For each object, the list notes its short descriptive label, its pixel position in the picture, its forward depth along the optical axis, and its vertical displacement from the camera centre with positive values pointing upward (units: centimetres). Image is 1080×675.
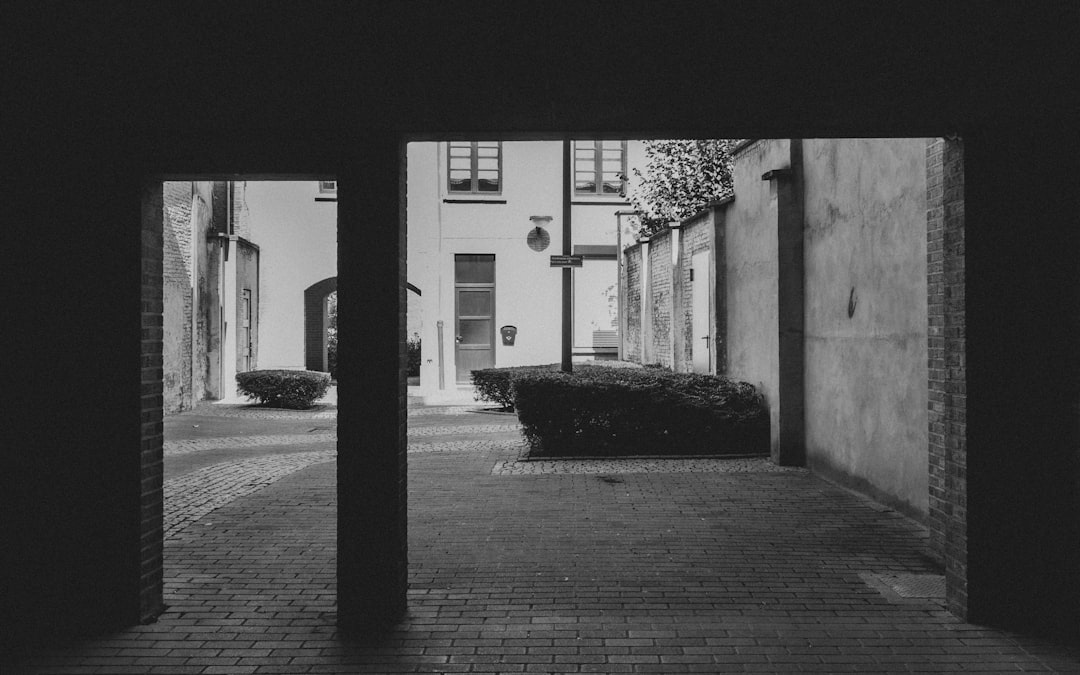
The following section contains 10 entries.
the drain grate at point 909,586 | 520 -153
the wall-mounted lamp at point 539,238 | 1944 +247
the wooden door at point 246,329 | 1908 +39
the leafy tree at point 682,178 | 2080 +411
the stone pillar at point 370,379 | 464 -18
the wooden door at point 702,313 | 1247 +47
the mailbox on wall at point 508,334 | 2005 +27
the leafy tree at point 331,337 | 2403 +27
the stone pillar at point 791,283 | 963 +70
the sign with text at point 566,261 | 1266 +126
